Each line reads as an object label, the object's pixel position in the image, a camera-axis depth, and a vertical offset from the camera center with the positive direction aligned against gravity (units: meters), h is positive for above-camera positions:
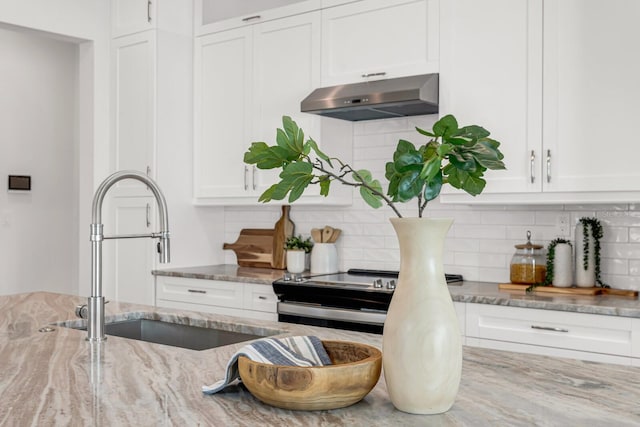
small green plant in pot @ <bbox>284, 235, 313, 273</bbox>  4.38 -0.31
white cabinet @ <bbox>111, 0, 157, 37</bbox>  4.55 +1.26
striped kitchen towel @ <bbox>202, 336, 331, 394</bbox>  1.41 -0.32
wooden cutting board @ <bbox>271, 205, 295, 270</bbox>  4.63 -0.22
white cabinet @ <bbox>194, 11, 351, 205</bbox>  4.15 +0.70
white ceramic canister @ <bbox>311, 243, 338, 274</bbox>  4.25 -0.33
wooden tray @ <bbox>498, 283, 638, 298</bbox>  3.21 -0.40
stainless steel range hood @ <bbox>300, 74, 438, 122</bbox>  3.50 +0.56
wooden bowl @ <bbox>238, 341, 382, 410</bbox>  1.27 -0.33
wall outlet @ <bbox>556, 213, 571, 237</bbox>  3.52 -0.10
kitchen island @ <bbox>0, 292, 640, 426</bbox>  1.27 -0.39
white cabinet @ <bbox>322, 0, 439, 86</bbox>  3.61 +0.91
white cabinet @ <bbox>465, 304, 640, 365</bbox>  2.78 -0.54
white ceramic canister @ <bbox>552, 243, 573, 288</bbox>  3.36 -0.30
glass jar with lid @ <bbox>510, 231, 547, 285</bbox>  3.44 -0.30
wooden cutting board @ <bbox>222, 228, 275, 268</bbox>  4.74 -0.30
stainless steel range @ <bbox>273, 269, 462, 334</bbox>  3.40 -0.49
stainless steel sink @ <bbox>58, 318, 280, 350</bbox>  2.31 -0.45
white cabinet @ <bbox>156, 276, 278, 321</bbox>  4.04 -0.57
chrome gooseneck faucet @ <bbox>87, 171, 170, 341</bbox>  1.98 -0.13
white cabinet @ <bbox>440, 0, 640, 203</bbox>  3.03 +0.54
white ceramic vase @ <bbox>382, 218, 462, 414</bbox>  1.25 -0.23
